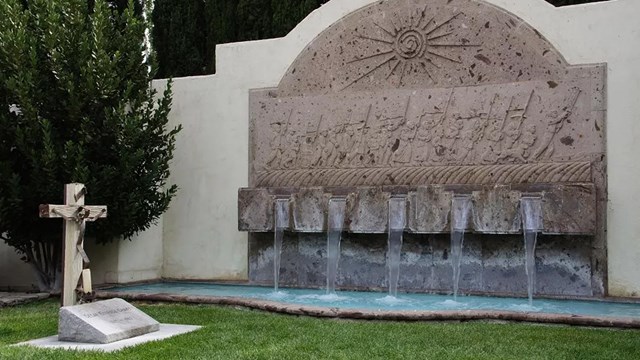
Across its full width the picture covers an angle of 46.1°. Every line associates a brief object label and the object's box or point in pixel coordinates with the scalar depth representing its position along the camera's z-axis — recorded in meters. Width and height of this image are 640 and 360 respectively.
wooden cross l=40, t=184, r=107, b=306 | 6.77
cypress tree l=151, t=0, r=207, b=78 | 15.89
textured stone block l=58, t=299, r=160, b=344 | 6.24
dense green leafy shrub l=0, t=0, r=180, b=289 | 9.44
